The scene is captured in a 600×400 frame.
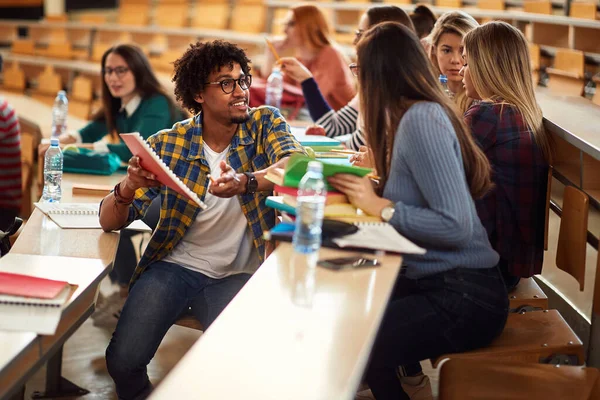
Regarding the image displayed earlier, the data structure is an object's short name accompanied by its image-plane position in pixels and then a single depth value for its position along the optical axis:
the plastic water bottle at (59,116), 4.74
